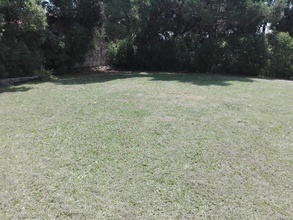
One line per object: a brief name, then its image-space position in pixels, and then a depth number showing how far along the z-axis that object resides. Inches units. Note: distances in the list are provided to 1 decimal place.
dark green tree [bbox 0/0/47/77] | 327.3
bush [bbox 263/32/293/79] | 446.6
